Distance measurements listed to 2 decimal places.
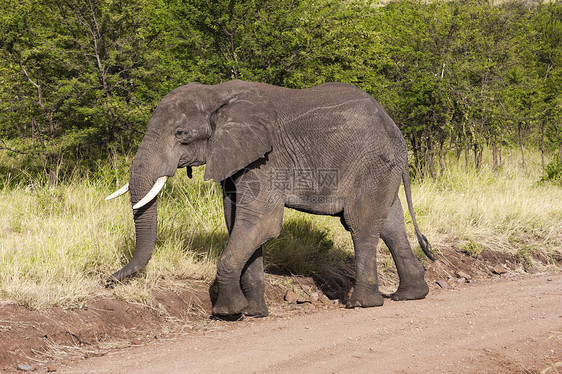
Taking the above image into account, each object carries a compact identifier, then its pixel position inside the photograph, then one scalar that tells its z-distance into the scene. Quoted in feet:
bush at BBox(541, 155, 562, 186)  86.22
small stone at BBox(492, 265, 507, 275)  56.24
